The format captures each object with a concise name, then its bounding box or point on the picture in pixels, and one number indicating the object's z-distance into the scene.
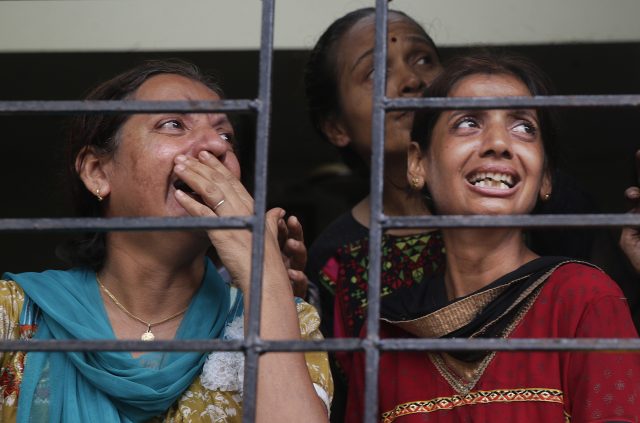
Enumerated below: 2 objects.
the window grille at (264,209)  1.65
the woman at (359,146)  2.38
